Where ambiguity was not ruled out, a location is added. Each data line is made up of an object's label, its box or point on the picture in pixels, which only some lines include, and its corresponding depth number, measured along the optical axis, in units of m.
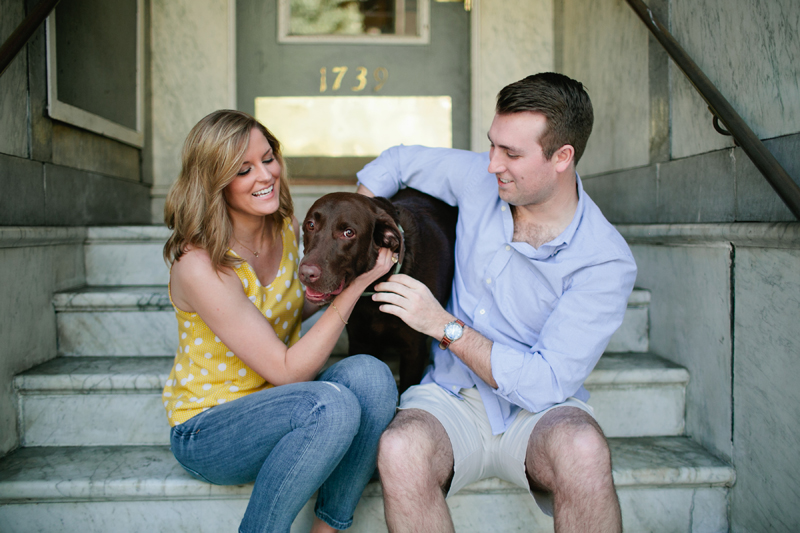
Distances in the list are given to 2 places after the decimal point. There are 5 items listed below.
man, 1.54
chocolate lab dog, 1.81
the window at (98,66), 2.64
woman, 1.54
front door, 3.91
